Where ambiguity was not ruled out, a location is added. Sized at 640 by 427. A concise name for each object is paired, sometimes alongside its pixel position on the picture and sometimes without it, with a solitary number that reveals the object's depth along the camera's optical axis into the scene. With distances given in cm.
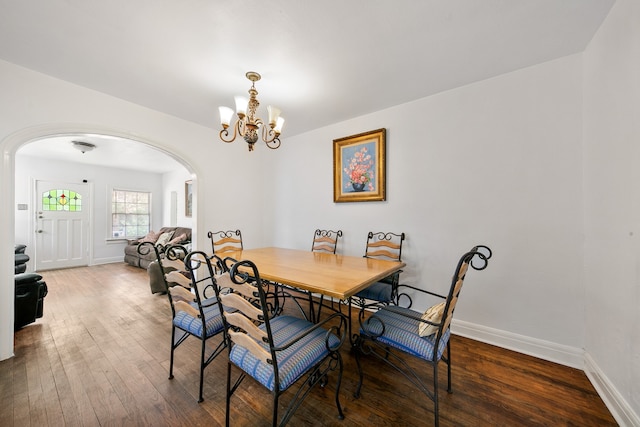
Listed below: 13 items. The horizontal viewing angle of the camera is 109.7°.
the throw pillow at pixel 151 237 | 564
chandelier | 189
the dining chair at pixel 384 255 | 211
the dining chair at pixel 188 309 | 138
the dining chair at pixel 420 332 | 121
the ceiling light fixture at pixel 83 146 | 383
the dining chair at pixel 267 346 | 100
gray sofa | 489
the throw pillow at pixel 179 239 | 488
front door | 491
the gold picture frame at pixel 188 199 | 567
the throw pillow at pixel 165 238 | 529
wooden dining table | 137
